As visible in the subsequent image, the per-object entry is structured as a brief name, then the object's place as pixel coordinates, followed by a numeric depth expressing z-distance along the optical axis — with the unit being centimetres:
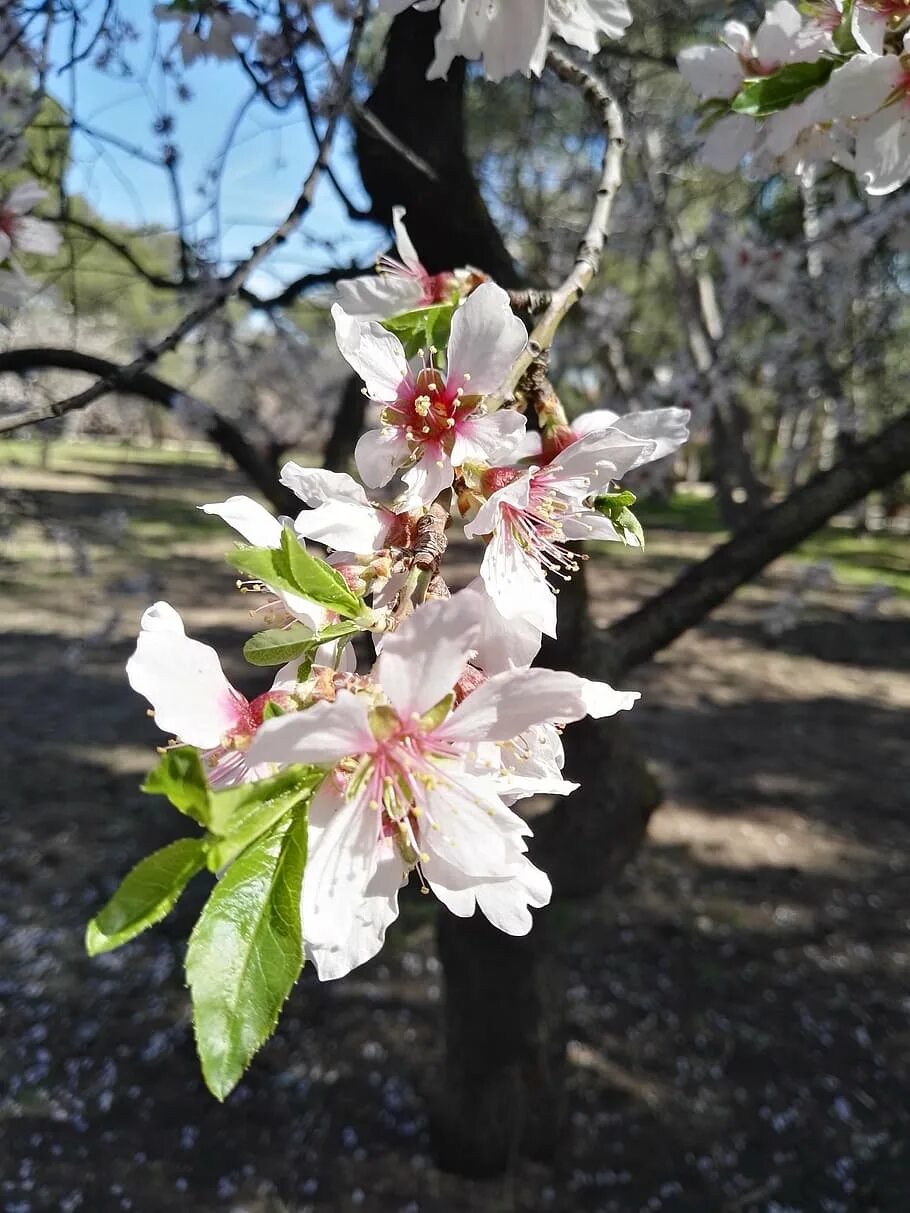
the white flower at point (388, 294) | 17
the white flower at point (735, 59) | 22
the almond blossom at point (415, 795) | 11
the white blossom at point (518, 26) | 17
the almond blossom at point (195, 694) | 12
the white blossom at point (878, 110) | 18
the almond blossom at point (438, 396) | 14
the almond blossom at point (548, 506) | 13
